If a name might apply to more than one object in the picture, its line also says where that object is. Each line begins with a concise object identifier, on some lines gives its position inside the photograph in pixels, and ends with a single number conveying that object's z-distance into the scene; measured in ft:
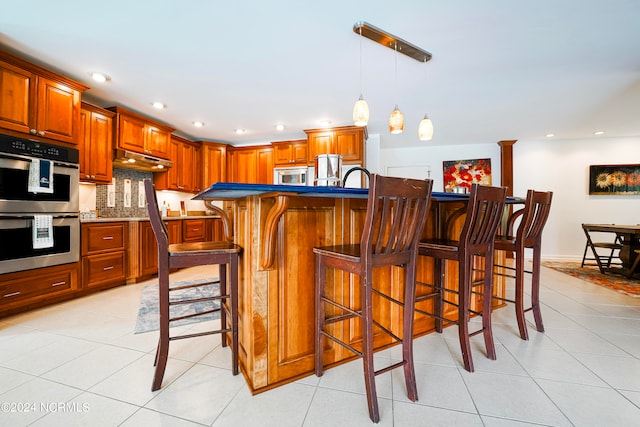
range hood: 11.80
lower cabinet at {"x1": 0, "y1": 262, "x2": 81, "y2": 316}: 7.49
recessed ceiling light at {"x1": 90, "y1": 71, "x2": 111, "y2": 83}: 9.21
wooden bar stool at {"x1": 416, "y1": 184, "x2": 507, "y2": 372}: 5.01
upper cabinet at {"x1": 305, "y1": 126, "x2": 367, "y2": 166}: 14.28
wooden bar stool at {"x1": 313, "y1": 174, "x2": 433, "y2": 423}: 3.72
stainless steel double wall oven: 7.52
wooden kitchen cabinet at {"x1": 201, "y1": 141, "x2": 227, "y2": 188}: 16.72
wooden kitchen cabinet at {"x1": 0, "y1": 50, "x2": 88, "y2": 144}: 7.68
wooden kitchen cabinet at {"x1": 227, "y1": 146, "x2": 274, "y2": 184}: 17.11
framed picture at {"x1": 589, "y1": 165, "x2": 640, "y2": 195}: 16.56
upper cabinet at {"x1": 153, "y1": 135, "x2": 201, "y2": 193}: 14.74
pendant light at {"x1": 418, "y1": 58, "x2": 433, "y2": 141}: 8.04
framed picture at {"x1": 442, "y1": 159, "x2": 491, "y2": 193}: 18.26
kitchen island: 4.34
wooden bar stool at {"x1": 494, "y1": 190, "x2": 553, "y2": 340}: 6.26
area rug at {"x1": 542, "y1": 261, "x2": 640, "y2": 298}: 10.62
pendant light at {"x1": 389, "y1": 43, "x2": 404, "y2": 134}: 7.57
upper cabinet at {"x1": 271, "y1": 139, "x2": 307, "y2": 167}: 15.93
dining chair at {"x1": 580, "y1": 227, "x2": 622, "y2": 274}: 13.15
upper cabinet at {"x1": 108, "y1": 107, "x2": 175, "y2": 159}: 11.71
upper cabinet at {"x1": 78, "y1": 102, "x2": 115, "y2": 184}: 10.33
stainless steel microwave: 15.93
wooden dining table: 12.23
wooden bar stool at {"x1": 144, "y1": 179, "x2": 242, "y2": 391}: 4.36
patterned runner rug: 7.17
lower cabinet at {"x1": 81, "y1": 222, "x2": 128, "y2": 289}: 9.55
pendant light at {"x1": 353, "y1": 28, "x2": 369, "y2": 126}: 7.03
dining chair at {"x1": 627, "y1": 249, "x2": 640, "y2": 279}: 11.57
